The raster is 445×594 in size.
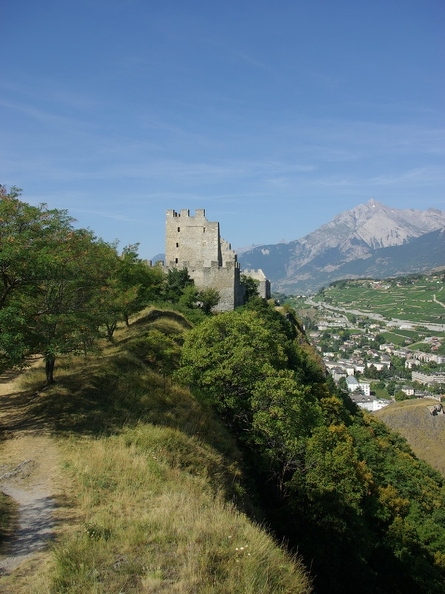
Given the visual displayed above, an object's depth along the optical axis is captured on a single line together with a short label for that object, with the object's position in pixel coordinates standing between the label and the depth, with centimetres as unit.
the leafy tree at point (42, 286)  1141
